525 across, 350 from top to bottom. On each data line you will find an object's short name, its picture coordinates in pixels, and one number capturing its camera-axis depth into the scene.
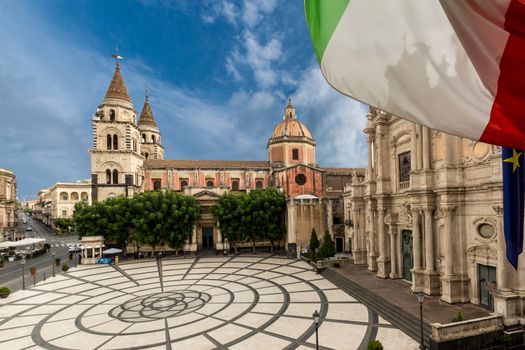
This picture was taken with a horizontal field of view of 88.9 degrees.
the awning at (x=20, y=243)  33.38
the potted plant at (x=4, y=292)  21.28
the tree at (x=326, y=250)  28.39
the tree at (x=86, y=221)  32.78
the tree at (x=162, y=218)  32.50
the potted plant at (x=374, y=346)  11.06
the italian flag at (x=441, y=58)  3.14
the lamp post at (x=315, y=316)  10.17
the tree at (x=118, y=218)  32.59
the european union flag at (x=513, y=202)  5.22
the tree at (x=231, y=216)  34.24
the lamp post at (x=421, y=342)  11.65
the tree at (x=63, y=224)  66.81
